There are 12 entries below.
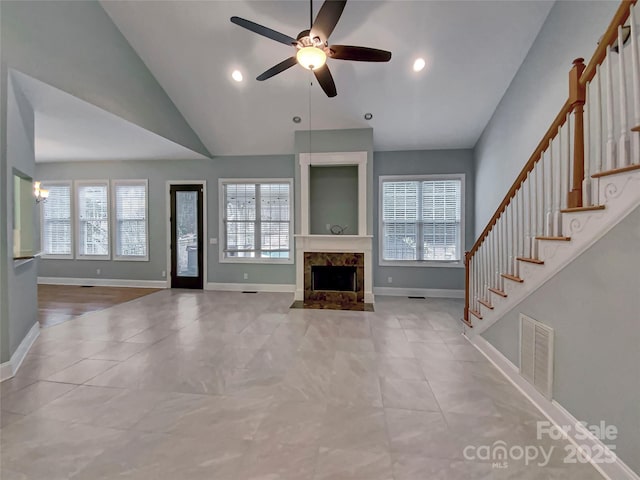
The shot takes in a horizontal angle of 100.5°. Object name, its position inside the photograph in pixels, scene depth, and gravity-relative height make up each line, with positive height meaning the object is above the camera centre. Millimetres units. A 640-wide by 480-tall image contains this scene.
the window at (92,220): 6434 +297
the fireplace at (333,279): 5066 -917
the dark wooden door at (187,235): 6219 -61
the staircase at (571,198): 1516 +249
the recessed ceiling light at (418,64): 3863 +2482
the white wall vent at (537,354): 1981 -966
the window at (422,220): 5613 +280
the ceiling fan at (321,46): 2256 +1824
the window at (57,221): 6504 +274
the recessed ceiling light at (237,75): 4234 +2530
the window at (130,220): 6340 +296
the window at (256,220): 6066 +289
